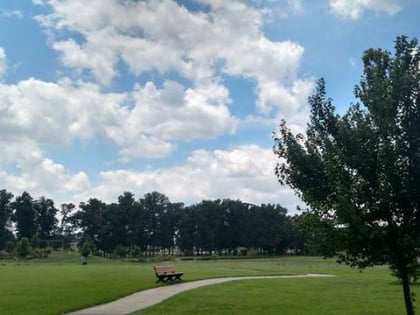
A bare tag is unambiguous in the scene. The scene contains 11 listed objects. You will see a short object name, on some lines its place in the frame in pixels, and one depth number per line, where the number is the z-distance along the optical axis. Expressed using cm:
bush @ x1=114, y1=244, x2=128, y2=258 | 12606
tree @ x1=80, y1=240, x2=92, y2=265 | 9762
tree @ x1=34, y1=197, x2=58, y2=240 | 15925
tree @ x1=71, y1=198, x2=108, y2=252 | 14825
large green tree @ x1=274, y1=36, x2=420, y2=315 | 991
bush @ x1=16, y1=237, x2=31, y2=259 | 10506
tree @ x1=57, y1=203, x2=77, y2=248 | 17002
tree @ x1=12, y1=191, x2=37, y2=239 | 15200
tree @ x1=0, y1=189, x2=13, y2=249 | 14925
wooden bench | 2914
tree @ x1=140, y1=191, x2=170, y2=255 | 14962
